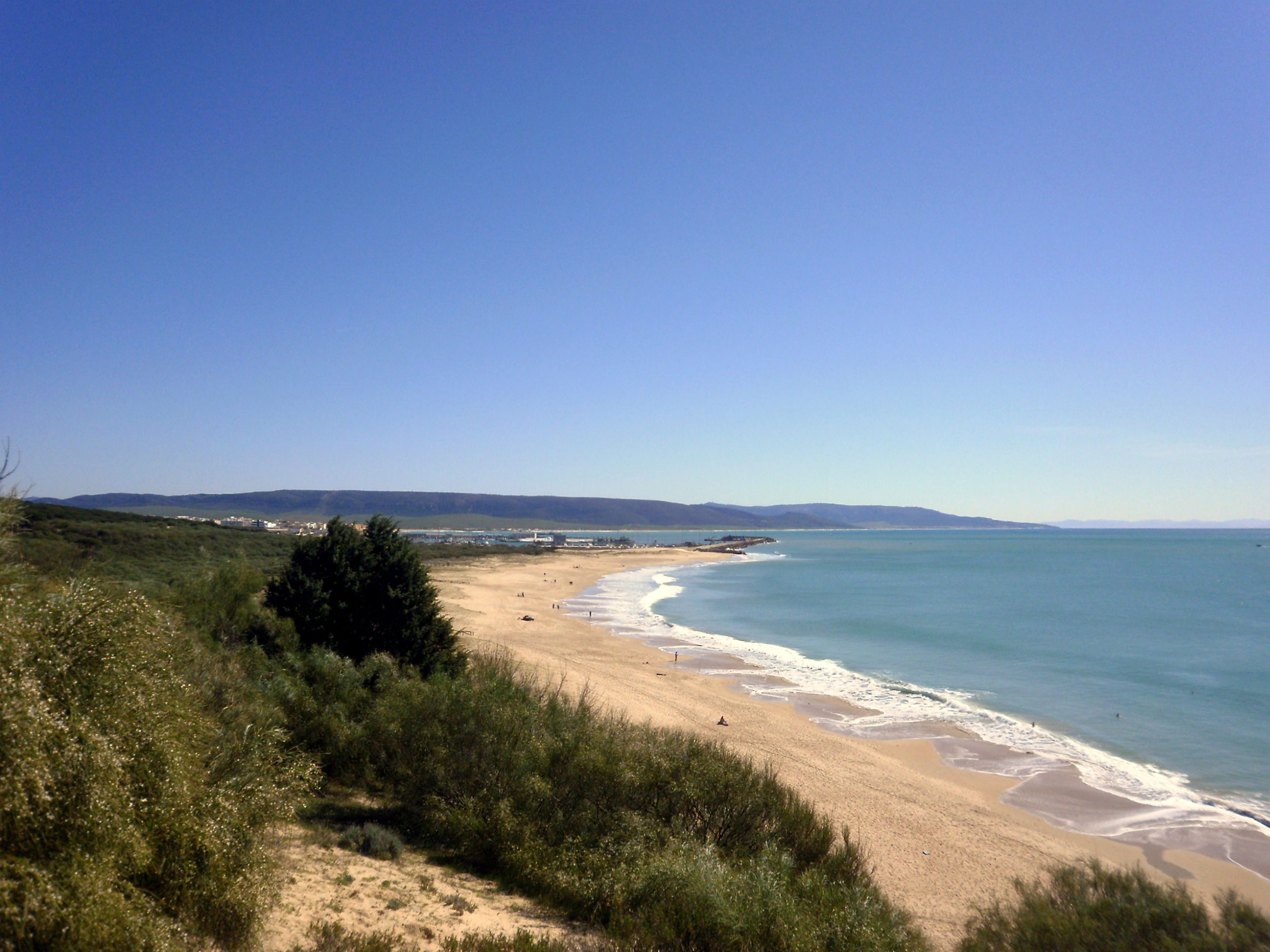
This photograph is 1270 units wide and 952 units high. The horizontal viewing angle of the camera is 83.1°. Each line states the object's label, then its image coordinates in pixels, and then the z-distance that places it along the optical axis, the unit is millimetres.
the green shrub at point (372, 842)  8914
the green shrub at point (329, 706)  11250
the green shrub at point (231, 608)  14508
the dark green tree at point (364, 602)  15617
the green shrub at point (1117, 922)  6469
